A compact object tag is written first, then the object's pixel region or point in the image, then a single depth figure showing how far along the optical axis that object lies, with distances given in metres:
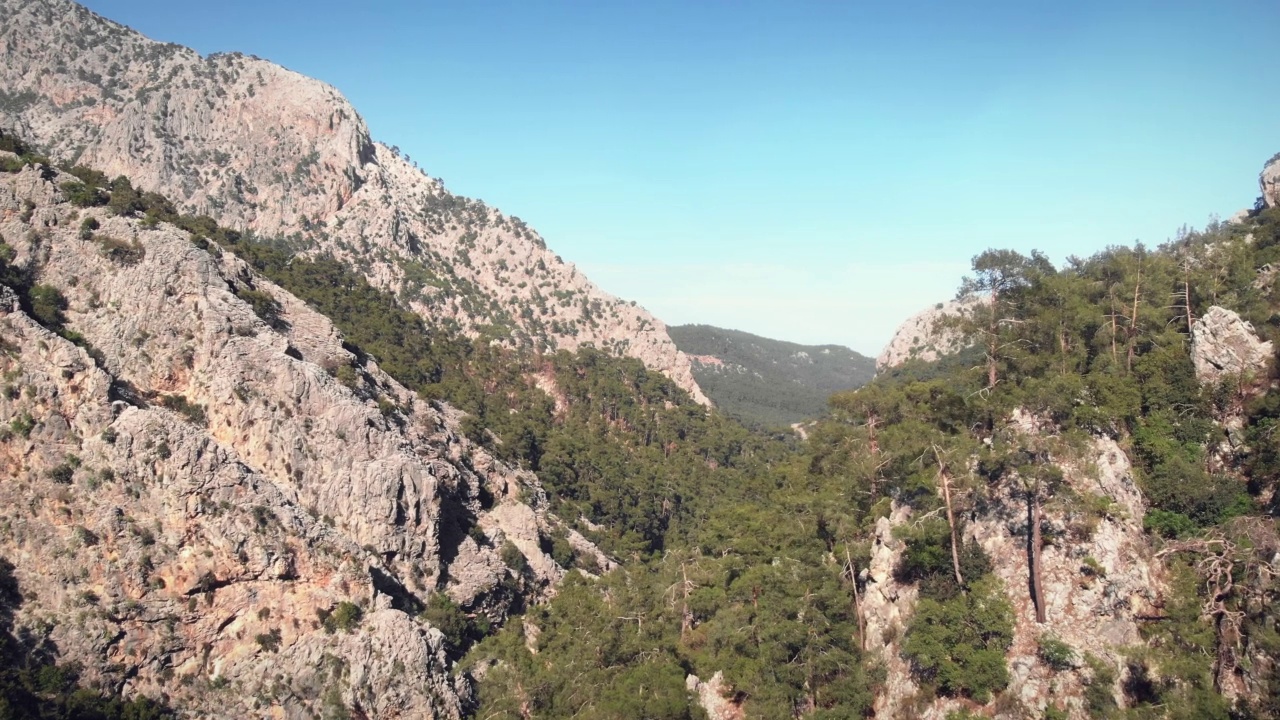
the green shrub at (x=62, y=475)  45.00
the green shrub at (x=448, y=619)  51.88
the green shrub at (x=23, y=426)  45.56
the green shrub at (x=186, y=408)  53.20
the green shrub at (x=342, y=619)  46.19
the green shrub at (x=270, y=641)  44.91
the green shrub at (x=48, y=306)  52.44
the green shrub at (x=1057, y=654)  28.03
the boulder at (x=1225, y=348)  34.78
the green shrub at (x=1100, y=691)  26.45
